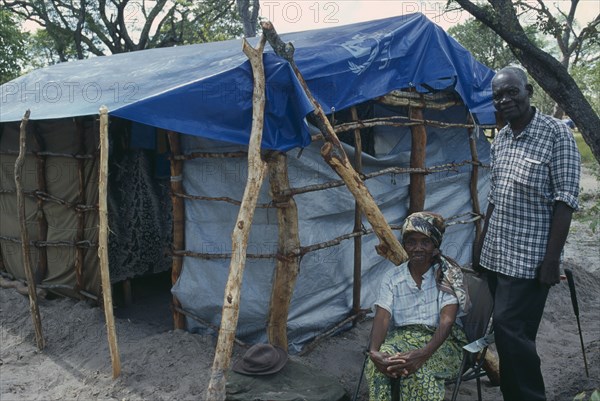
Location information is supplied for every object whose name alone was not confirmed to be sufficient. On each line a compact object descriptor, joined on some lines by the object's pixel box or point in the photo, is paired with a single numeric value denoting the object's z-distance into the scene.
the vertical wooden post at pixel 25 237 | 4.16
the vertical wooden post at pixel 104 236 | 3.44
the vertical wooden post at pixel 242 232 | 2.93
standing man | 2.70
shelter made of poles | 3.74
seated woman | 2.81
